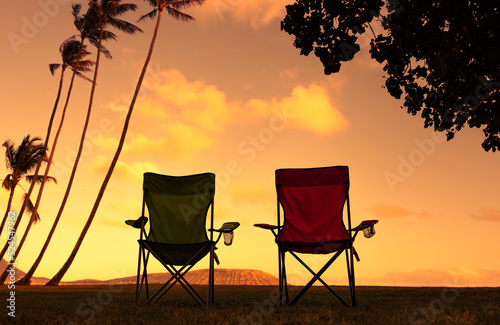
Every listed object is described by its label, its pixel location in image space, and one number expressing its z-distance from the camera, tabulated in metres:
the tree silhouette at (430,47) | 4.00
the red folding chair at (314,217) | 3.79
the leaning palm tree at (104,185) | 12.01
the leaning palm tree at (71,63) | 16.29
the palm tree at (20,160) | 19.16
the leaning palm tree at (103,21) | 14.65
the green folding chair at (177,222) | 4.01
